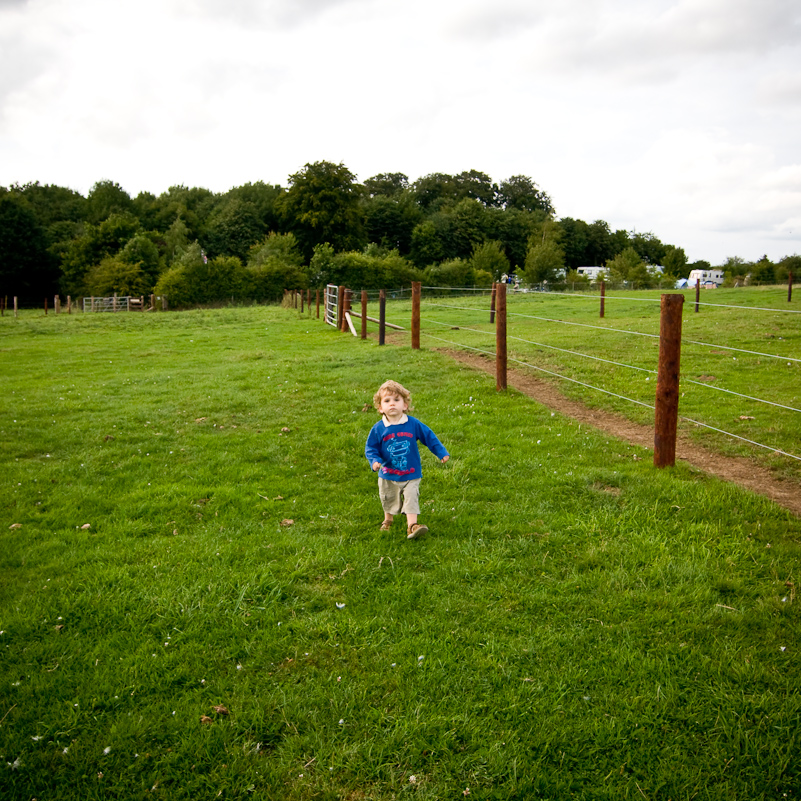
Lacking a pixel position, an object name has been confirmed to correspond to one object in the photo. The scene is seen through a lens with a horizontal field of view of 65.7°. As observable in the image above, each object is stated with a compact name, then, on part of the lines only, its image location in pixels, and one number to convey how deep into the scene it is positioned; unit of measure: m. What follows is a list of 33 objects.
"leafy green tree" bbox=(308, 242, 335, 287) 42.62
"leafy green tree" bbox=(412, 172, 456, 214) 102.56
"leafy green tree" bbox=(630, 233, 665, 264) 126.38
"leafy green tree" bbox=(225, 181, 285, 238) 75.44
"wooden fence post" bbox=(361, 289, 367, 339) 17.77
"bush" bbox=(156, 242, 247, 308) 39.72
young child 5.33
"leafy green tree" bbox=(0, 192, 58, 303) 59.16
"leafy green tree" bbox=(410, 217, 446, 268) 78.62
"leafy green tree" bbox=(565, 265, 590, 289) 60.62
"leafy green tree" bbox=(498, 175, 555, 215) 111.36
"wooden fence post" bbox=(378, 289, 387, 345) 15.87
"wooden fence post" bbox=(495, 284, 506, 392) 9.73
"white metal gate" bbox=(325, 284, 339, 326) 23.94
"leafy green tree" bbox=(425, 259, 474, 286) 48.25
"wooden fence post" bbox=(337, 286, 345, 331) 20.95
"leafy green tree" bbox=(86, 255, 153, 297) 50.97
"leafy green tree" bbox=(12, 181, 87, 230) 75.94
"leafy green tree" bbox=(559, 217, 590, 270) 104.25
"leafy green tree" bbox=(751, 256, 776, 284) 50.03
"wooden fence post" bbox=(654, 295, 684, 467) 6.16
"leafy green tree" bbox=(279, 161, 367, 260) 67.12
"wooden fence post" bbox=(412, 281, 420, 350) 14.30
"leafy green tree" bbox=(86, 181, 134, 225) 74.69
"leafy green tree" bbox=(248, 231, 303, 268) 51.44
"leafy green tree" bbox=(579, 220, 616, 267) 109.94
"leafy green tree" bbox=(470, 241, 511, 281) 60.31
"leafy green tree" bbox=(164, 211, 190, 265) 66.31
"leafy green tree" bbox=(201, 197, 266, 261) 71.06
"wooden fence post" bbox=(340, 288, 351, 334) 19.89
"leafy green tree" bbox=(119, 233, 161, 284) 53.16
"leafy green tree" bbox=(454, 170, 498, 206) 107.06
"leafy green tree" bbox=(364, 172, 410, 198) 105.88
